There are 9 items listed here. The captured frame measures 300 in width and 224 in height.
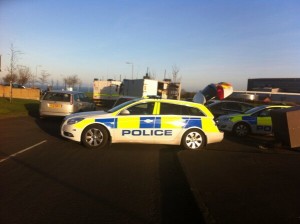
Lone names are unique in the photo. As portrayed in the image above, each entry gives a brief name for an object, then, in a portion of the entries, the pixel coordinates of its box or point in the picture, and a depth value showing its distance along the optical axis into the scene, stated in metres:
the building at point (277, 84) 73.71
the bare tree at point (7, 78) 40.02
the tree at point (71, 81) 50.46
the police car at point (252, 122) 10.07
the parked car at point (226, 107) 12.99
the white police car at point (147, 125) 6.96
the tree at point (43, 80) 37.96
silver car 11.27
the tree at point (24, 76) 37.90
